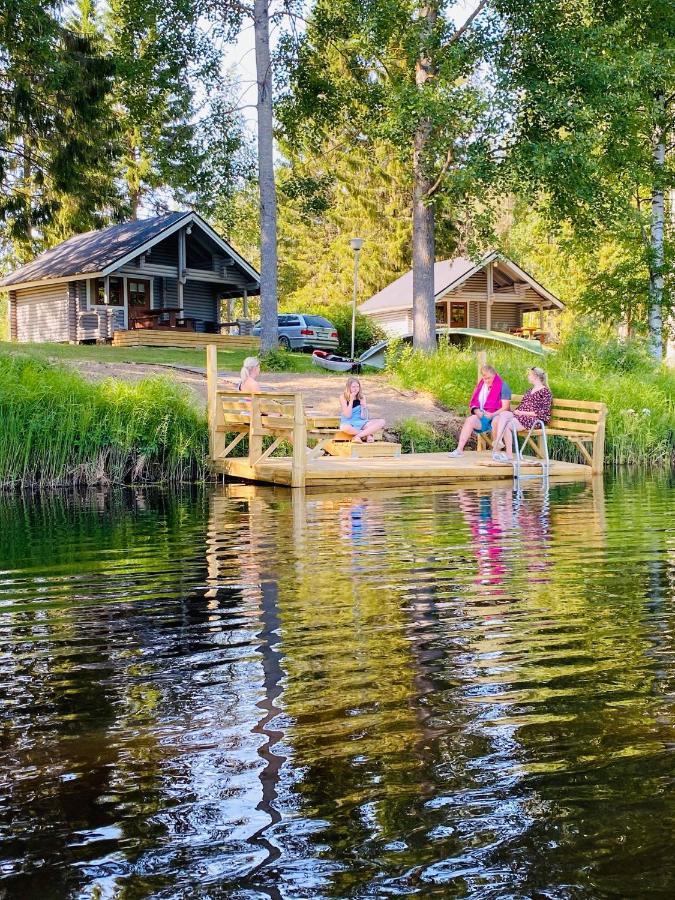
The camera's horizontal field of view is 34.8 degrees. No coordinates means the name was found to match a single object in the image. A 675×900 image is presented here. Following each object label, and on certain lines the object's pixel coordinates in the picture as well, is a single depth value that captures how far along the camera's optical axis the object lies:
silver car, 41.50
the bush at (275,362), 27.72
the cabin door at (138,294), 40.09
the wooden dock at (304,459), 15.62
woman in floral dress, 16.61
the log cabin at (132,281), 37.47
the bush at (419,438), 19.89
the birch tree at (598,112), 23.53
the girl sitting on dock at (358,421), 17.17
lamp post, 32.95
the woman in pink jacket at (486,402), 16.89
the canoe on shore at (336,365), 30.20
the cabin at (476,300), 45.94
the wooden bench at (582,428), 17.67
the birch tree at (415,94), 23.56
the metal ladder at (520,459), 15.95
